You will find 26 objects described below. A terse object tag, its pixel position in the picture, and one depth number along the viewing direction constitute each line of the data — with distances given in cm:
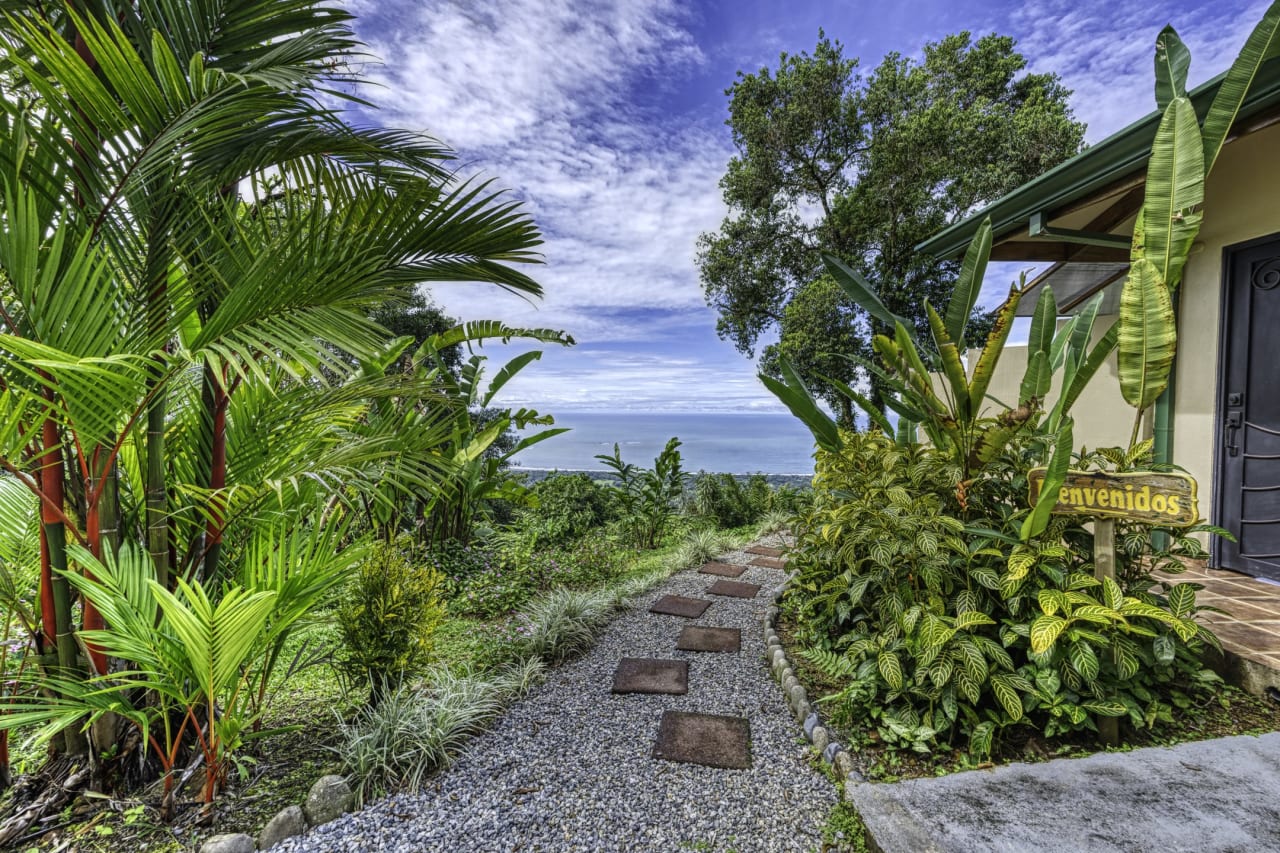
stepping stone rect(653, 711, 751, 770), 201
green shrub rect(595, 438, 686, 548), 612
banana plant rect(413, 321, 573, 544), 404
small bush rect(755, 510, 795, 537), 636
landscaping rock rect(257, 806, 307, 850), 156
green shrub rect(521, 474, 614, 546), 568
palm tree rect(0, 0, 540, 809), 138
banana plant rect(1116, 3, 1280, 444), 187
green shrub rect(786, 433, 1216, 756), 173
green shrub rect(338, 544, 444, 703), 218
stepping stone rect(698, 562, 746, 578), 464
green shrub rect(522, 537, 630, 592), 423
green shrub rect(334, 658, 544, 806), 185
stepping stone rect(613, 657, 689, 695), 258
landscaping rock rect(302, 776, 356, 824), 167
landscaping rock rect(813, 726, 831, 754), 198
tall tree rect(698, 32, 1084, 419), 749
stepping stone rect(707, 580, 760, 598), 402
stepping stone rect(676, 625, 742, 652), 305
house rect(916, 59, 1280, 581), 280
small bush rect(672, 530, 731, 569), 498
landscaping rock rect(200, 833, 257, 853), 148
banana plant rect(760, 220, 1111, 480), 209
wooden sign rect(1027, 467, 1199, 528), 164
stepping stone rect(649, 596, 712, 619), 365
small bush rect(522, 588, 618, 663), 296
